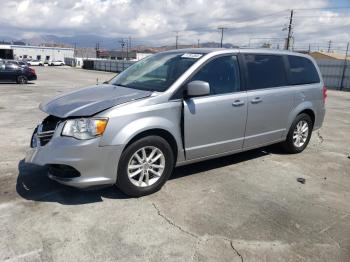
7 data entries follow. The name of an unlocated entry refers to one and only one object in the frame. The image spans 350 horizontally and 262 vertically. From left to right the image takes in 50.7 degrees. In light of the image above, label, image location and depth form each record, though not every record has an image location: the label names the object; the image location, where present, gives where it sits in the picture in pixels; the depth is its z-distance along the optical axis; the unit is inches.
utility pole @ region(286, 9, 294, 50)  2080.5
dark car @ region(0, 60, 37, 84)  838.5
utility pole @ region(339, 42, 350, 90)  1077.9
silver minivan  155.6
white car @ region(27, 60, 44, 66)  2807.6
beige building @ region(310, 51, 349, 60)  2017.1
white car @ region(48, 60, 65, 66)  2958.4
